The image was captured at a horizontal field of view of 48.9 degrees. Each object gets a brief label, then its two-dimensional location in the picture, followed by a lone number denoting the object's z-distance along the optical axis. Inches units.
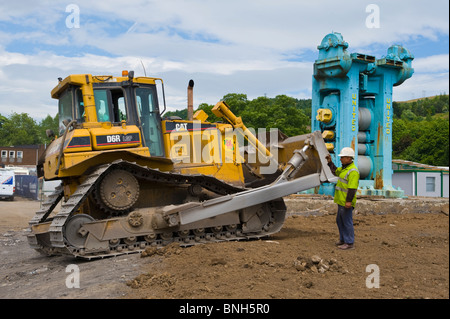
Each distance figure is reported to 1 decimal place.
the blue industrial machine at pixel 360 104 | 642.8
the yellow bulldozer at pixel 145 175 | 335.0
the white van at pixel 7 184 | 1251.2
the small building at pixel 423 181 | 1065.5
